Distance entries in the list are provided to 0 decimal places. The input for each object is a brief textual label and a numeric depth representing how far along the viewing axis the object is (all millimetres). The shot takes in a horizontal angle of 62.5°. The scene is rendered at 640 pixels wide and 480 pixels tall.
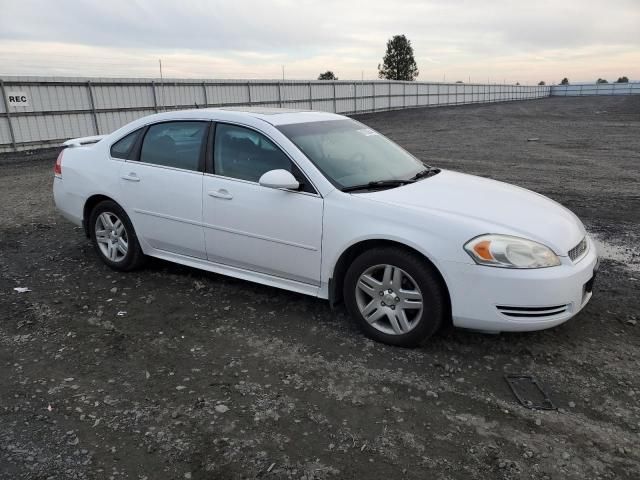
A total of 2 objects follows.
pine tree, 81688
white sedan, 3428
